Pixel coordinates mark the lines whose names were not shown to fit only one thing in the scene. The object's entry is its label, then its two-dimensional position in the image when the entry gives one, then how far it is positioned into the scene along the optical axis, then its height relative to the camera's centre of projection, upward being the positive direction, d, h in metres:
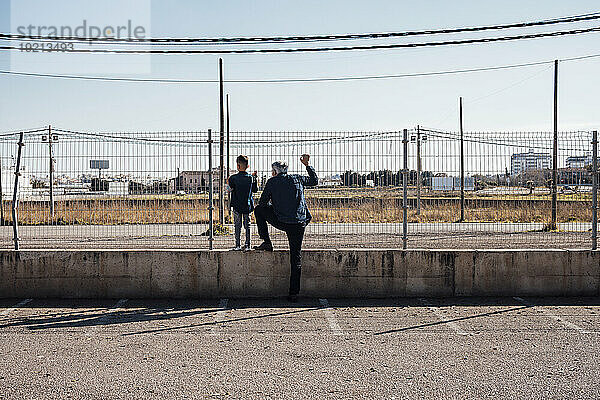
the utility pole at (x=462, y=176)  10.79 +0.16
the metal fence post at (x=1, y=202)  10.38 -0.26
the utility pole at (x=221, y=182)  10.97 +0.08
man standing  9.77 -0.38
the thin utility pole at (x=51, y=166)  10.28 +0.33
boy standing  10.34 -0.12
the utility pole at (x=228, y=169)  11.53 +0.31
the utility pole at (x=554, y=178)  10.74 +0.12
